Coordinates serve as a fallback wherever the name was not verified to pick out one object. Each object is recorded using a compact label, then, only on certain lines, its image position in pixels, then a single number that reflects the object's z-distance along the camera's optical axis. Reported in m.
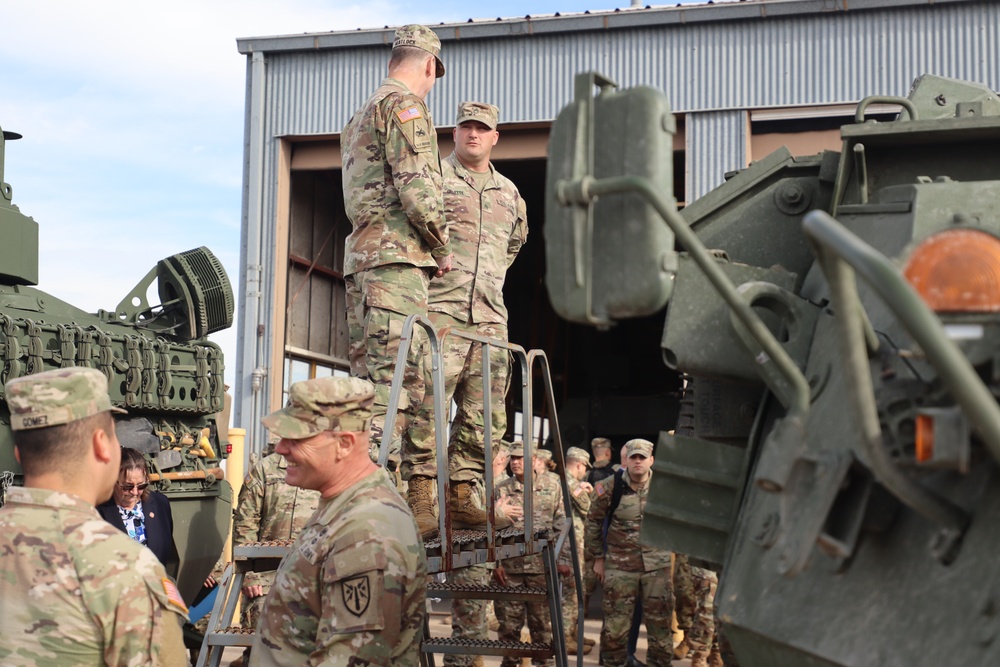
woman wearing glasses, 7.74
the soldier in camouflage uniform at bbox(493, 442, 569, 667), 10.00
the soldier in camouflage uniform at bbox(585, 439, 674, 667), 9.88
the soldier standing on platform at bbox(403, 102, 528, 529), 5.82
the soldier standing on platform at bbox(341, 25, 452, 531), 5.34
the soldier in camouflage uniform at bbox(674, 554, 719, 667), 10.02
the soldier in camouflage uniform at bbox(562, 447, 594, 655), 11.18
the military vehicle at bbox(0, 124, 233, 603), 10.27
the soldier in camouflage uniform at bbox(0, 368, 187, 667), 3.02
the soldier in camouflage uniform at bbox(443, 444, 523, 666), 8.08
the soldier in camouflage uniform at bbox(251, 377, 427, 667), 3.41
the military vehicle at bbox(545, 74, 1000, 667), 2.20
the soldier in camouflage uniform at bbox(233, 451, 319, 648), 8.68
